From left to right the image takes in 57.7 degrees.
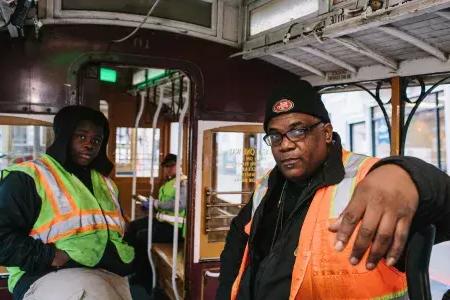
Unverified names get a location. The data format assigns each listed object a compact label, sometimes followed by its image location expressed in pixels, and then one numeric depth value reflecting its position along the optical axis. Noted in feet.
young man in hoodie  7.19
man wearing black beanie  2.61
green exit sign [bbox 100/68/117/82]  20.26
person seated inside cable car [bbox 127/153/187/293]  17.40
